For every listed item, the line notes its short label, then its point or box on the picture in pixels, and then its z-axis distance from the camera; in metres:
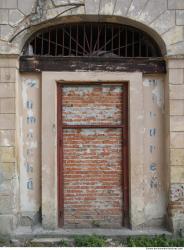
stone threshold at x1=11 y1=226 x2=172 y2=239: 6.43
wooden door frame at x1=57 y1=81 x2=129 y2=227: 6.73
